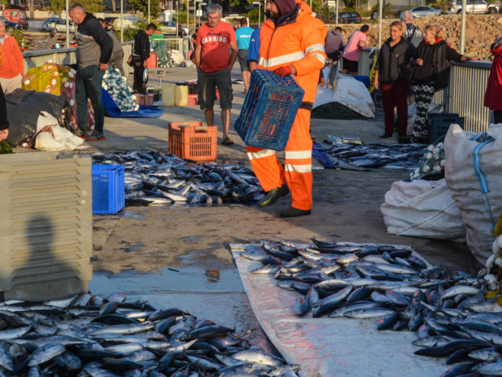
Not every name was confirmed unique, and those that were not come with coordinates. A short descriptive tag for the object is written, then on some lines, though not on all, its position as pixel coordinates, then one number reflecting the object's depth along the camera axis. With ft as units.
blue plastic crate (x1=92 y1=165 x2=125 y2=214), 22.94
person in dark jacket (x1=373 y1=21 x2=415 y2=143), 40.32
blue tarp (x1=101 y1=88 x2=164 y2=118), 50.52
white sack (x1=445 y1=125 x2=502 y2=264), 17.22
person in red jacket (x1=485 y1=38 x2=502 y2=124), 31.35
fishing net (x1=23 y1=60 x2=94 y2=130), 40.73
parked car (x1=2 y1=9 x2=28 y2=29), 228.63
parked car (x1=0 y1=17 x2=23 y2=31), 205.67
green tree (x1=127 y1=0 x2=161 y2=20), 227.40
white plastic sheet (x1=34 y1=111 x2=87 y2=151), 35.50
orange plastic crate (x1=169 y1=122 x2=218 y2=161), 32.58
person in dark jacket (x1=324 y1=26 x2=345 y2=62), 72.28
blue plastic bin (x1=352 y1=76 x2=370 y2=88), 61.72
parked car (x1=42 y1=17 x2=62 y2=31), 217.77
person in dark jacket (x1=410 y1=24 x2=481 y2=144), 38.93
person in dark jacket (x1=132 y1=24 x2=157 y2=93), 65.40
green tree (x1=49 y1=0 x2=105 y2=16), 230.36
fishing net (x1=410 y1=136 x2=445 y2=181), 24.16
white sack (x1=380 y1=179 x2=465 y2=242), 20.07
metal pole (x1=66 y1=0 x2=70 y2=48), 64.03
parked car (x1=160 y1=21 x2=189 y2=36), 187.83
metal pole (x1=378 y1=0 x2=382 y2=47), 75.84
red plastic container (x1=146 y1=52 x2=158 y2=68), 111.34
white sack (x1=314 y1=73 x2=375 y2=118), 54.03
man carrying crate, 21.90
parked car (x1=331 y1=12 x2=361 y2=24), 226.79
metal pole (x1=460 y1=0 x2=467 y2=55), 44.30
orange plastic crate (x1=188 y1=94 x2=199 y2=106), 61.57
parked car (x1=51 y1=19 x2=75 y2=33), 213.58
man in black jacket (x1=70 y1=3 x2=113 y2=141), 37.68
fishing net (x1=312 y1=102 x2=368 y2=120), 53.62
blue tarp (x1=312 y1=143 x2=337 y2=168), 33.17
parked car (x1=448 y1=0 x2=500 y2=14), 224.74
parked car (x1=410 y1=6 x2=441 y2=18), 223.30
